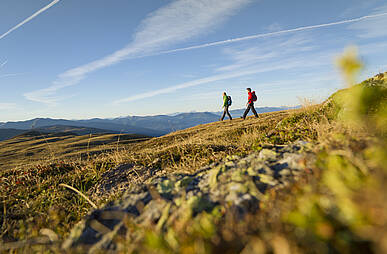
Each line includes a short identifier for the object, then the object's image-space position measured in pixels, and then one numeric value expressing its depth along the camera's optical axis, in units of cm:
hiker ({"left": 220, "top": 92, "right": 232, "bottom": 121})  2258
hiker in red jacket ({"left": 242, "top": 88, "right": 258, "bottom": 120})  1839
